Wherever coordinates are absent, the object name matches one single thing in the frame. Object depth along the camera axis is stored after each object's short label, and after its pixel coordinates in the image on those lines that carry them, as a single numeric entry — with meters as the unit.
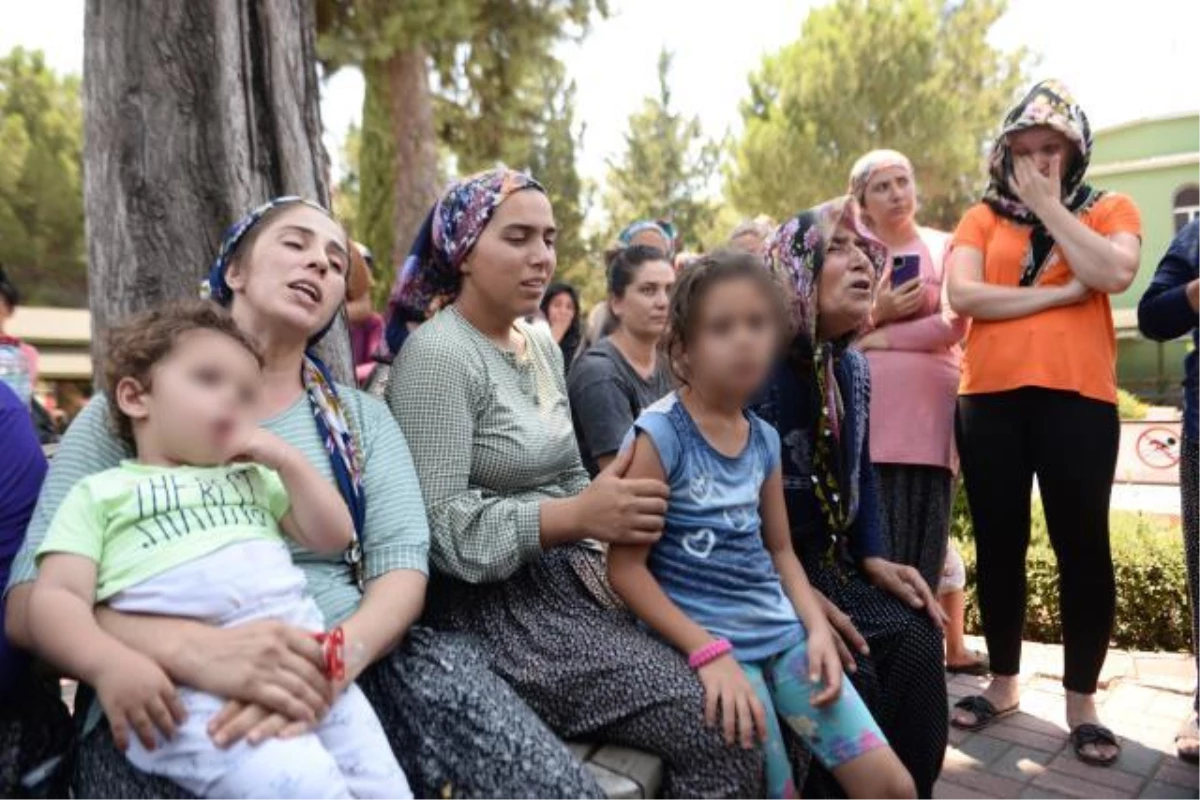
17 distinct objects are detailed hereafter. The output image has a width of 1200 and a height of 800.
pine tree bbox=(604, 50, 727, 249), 32.19
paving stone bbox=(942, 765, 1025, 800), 2.69
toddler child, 1.30
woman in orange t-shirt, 2.81
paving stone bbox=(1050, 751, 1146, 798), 2.70
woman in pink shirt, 3.13
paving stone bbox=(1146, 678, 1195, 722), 3.21
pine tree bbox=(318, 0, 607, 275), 10.53
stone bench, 1.58
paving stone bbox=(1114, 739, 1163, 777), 2.80
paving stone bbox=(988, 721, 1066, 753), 2.98
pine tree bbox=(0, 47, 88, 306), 22.67
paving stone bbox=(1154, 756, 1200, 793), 2.71
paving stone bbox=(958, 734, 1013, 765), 2.93
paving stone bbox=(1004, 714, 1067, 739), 3.10
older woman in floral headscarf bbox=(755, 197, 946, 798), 2.31
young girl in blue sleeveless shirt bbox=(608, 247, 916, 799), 1.75
